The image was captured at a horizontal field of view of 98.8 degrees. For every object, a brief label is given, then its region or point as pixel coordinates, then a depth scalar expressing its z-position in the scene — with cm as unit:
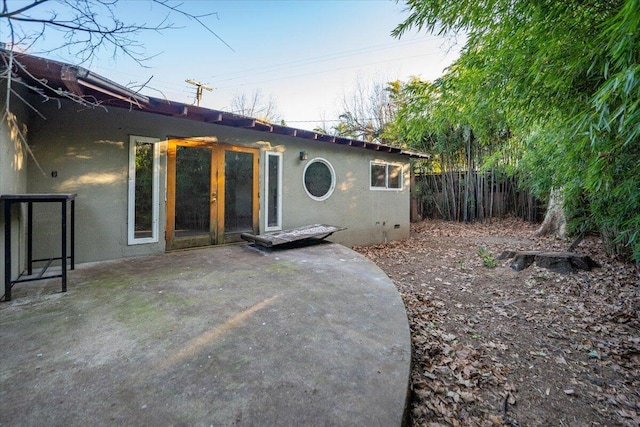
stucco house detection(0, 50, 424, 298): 307
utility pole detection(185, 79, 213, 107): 936
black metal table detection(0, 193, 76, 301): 221
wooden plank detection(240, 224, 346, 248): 444
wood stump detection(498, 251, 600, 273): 435
